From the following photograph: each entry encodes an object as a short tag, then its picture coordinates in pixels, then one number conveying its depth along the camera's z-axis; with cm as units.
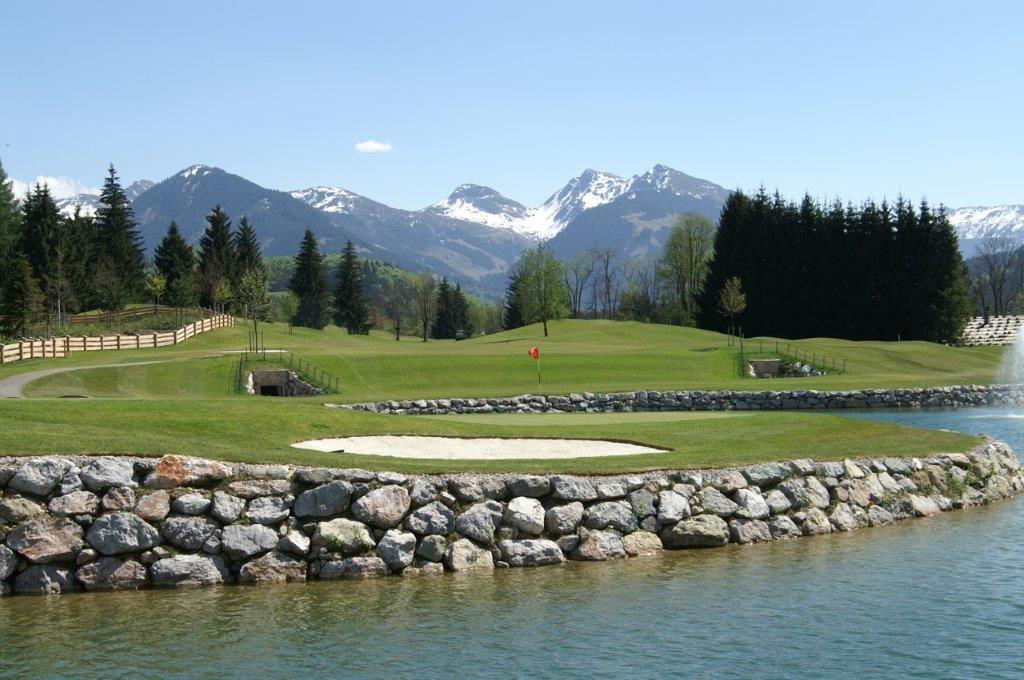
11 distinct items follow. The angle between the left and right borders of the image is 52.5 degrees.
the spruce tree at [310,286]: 12194
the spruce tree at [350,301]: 12875
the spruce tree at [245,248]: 11769
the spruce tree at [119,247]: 9950
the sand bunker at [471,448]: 2143
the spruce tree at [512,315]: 13606
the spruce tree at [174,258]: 10034
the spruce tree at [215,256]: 10706
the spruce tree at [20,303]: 7200
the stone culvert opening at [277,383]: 5303
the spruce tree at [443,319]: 14638
